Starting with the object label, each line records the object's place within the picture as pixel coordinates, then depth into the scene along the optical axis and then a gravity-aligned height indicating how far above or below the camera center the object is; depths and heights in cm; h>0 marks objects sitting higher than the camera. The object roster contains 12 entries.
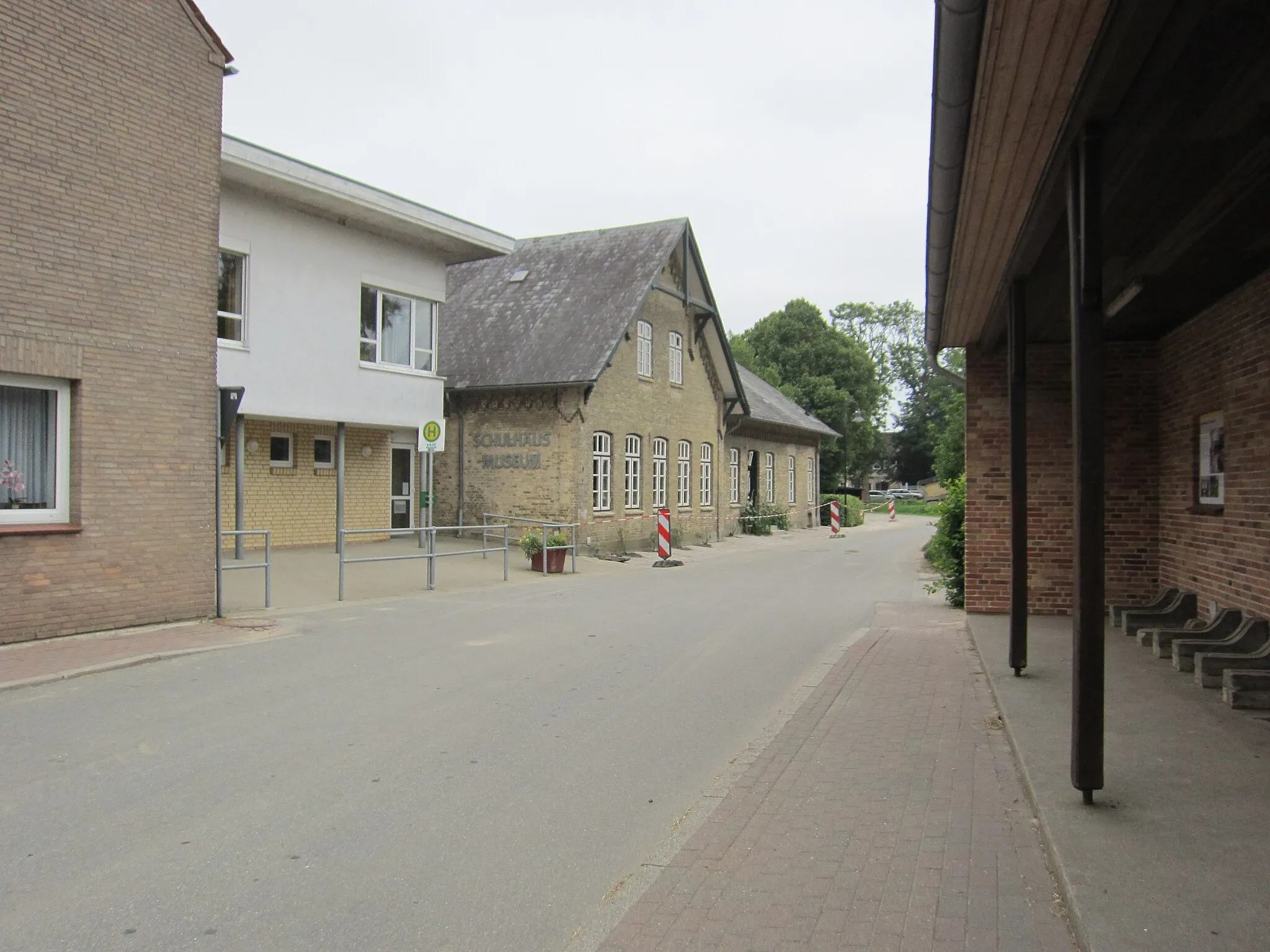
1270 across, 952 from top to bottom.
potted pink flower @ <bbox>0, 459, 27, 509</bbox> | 973 -3
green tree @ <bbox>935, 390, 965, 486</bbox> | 1522 +54
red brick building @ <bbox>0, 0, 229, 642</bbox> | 948 +166
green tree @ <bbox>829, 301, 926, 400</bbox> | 8706 +1275
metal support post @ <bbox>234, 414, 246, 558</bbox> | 1672 +17
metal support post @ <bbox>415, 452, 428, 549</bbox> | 2309 +4
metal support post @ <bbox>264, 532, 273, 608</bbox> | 1233 -118
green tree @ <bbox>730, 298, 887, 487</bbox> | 5697 +666
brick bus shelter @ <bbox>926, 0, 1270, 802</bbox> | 407 +149
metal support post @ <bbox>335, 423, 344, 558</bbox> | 1783 +22
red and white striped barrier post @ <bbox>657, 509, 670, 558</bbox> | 2195 -121
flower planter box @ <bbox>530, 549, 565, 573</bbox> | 1836 -147
